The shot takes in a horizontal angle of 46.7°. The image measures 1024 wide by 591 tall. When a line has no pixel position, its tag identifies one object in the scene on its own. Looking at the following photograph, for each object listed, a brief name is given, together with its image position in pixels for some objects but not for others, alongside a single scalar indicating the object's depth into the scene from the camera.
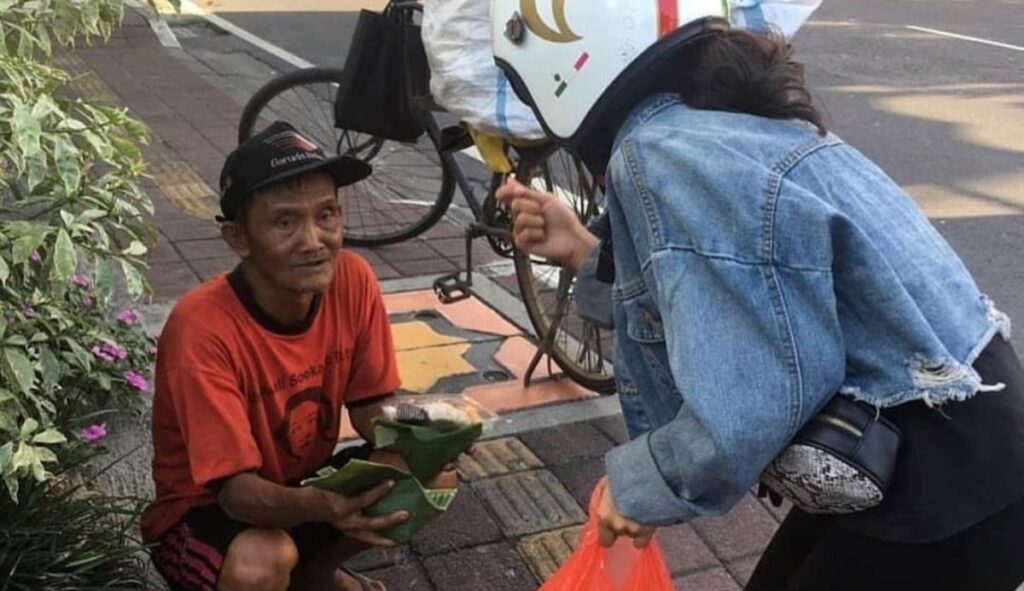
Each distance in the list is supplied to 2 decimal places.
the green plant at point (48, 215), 2.12
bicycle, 4.02
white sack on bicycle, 3.62
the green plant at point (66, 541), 2.41
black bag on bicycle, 4.53
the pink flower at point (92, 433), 2.93
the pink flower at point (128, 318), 3.59
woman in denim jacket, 1.53
